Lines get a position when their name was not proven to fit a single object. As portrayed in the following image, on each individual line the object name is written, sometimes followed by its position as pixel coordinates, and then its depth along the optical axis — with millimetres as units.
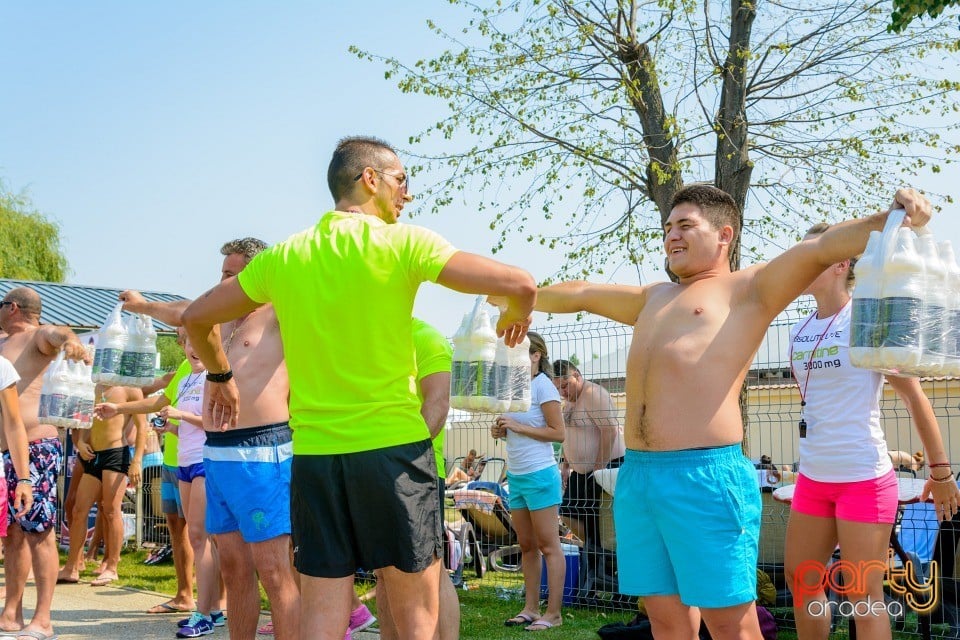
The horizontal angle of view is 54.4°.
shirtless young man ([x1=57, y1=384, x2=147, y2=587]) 9352
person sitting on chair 11047
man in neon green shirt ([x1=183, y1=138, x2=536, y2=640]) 3049
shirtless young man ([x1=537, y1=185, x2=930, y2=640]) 3361
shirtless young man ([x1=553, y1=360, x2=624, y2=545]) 7551
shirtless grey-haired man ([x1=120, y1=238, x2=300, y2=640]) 4562
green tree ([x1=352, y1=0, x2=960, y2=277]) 11609
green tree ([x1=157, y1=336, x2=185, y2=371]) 30386
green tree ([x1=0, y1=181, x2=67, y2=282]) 29703
